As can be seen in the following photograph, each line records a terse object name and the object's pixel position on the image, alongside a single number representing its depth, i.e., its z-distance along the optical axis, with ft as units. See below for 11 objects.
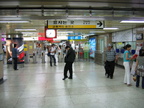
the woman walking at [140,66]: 19.02
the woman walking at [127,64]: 20.48
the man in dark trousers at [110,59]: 24.59
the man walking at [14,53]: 33.45
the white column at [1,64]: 24.21
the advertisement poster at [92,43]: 59.29
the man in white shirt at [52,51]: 40.27
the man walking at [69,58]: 24.03
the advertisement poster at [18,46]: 38.37
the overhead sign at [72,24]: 20.90
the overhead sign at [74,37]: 62.49
